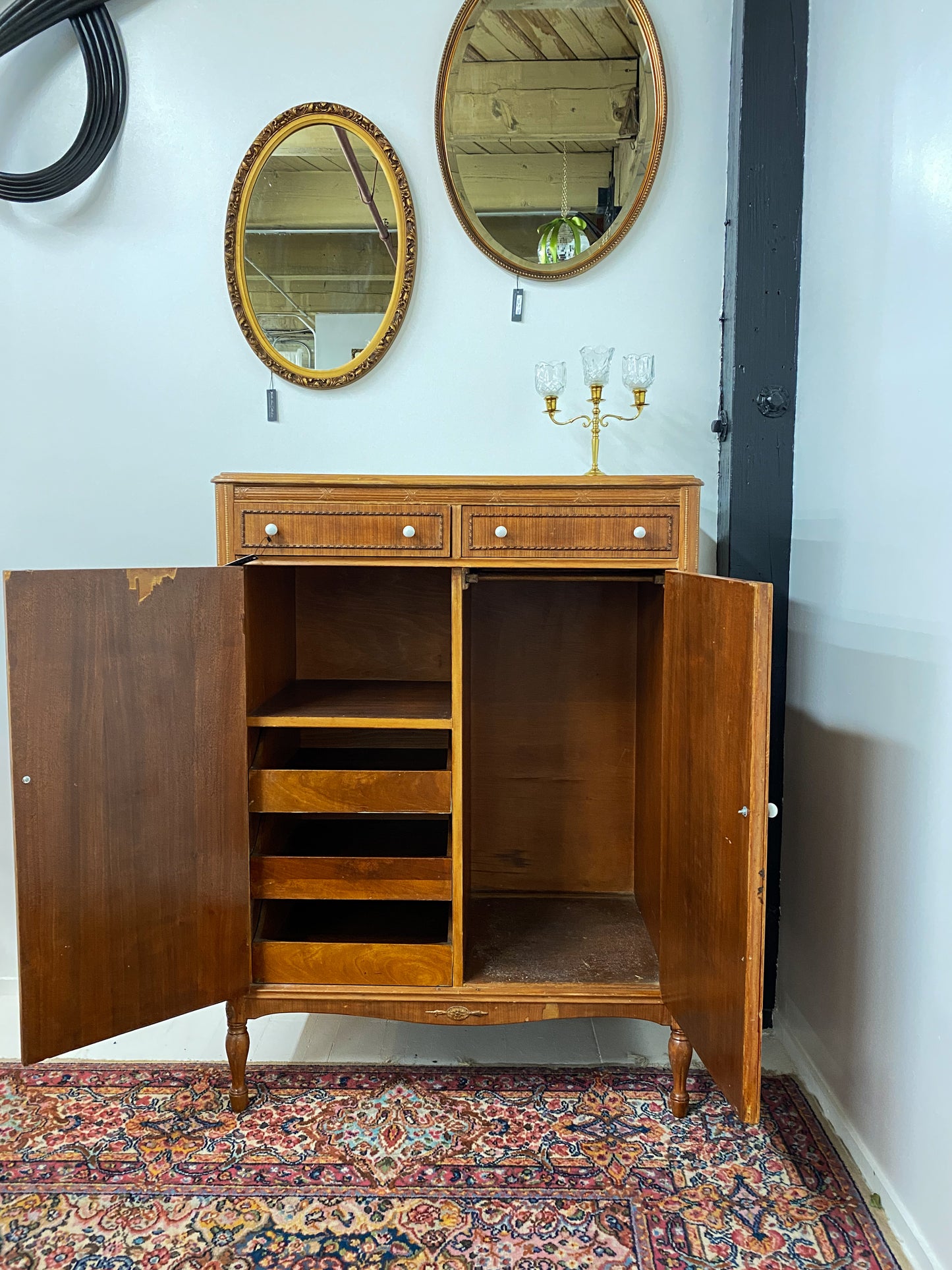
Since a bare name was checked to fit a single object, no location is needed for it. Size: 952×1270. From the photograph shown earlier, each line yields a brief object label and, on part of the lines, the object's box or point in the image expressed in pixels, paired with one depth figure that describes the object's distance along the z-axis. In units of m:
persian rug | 1.41
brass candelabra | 1.91
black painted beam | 1.94
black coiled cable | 2.00
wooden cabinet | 1.48
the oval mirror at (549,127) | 2.04
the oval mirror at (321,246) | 2.09
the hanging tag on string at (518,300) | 2.12
